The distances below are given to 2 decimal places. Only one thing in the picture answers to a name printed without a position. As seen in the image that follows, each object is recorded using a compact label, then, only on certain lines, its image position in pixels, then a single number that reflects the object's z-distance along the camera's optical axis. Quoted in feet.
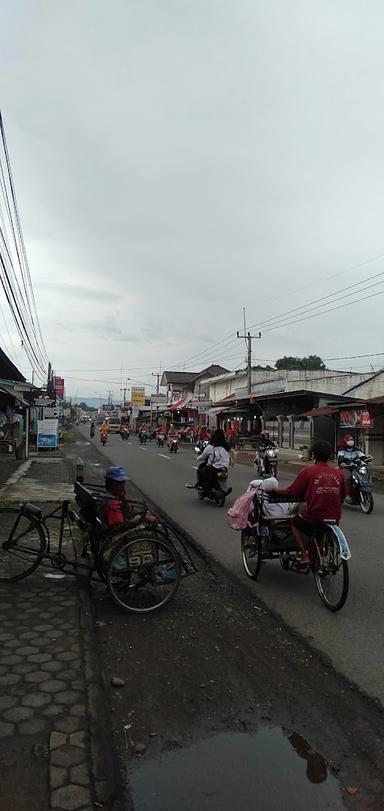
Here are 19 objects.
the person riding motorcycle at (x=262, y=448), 58.90
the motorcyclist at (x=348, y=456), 40.24
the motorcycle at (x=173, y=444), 105.81
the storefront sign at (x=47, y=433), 94.94
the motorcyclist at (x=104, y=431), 132.14
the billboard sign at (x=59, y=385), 196.75
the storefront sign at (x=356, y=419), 75.00
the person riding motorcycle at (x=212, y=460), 41.32
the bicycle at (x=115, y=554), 16.63
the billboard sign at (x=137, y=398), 299.79
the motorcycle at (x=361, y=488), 37.68
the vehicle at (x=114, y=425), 265.54
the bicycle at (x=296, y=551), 17.16
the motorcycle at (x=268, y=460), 56.90
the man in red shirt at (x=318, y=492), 17.90
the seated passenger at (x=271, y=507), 19.77
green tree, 235.81
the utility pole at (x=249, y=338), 143.21
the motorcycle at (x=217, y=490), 40.83
